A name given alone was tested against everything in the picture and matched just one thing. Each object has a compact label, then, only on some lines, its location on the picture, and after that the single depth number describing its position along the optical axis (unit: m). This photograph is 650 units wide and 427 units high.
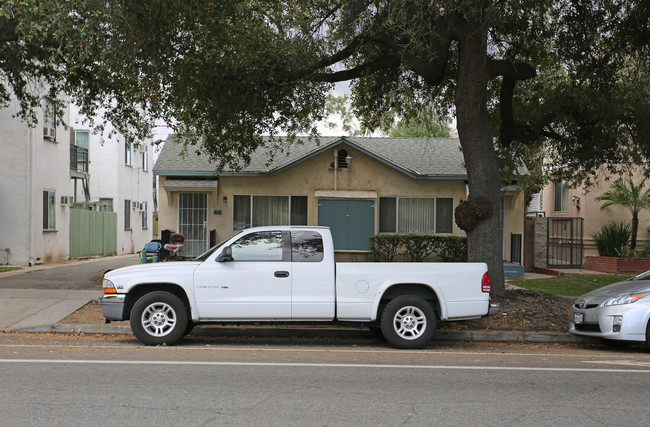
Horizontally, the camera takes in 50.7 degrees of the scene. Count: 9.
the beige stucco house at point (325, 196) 20.58
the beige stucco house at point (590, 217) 24.28
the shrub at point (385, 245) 20.23
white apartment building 21.94
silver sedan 10.03
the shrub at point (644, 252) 22.27
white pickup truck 9.79
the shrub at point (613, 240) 22.20
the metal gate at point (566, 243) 23.55
